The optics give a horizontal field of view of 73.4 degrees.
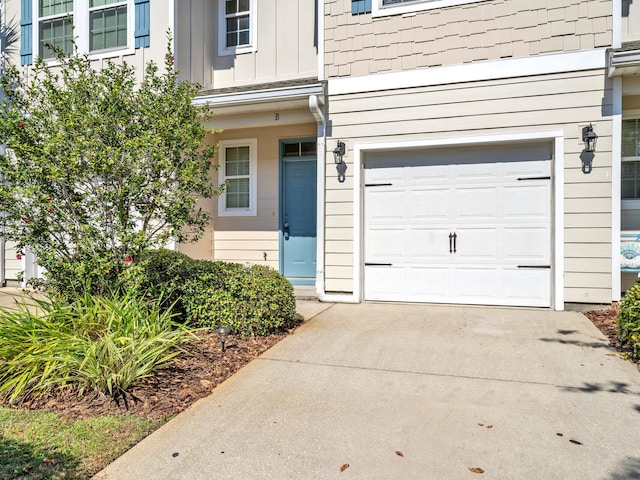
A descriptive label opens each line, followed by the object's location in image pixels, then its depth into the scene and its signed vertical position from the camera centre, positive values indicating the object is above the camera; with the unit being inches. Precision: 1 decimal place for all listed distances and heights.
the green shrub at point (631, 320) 146.7 -31.0
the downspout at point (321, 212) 254.4 +11.2
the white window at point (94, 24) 300.4 +147.1
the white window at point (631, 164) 237.0 +38.1
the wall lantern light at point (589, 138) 208.2 +45.9
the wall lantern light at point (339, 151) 249.6 +46.5
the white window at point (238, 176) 307.4 +39.6
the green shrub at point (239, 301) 176.7 -29.7
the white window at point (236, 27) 306.0 +147.0
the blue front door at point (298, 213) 296.5 +12.3
